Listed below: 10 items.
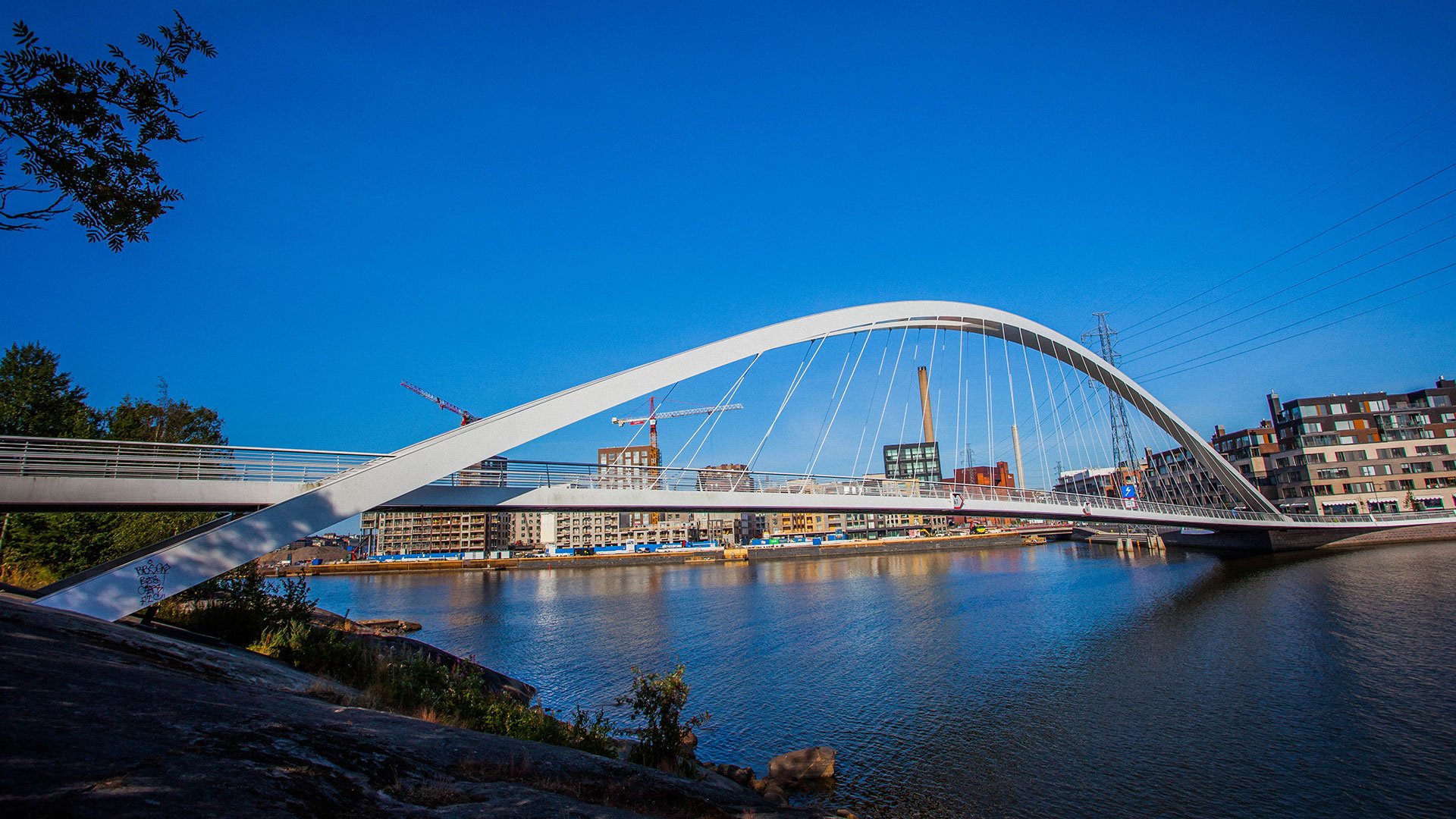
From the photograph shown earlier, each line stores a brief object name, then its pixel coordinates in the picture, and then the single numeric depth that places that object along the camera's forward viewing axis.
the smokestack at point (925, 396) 115.50
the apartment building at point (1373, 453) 63.62
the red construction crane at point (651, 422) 150.62
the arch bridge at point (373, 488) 12.80
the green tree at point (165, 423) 34.00
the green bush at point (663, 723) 10.77
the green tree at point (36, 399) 28.16
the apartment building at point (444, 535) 125.38
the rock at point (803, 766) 13.04
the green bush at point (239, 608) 13.18
